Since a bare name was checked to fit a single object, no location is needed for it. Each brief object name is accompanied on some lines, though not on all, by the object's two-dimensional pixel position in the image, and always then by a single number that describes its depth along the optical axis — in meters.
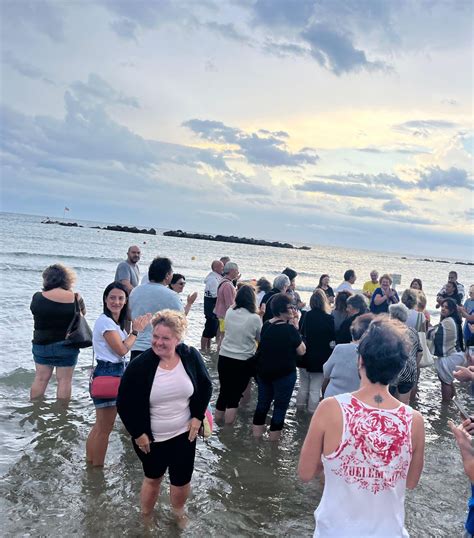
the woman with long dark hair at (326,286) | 10.02
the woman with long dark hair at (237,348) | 6.16
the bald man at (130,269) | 9.04
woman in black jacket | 3.58
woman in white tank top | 2.27
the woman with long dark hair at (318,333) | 6.53
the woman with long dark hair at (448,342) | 7.29
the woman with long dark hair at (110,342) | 4.52
